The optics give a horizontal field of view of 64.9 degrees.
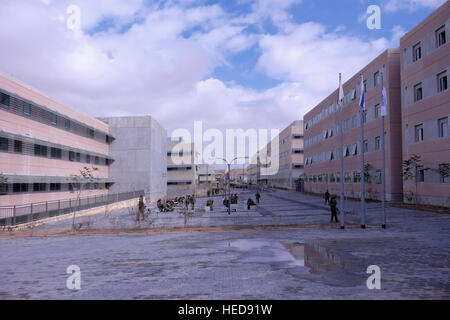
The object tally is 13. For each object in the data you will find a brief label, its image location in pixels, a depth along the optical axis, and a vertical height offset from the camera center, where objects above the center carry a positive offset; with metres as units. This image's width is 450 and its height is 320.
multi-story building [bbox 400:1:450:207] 28.92 +6.20
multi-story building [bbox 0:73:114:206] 26.75 +3.28
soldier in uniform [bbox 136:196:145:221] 21.77 -1.86
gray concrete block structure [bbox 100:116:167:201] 50.53 +3.69
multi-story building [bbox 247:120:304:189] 95.19 +5.81
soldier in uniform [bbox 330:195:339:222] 21.64 -1.94
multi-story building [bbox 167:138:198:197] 81.44 +2.74
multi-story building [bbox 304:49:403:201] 38.34 +5.62
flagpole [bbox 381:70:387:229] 18.17 +0.45
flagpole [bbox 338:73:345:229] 18.40 -2.00
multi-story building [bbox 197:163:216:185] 135.69 +1.90
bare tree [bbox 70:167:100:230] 38.23 -0.55
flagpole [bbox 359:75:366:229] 18.53 -0.40
